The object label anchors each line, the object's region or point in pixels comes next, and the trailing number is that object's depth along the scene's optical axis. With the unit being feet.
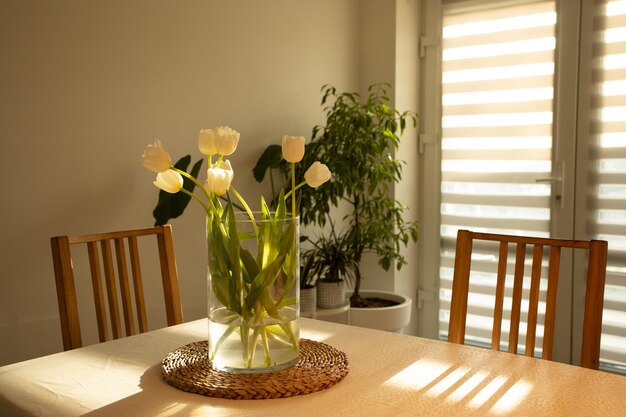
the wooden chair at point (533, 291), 5.70
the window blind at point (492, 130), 12.80
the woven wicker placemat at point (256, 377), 4.54
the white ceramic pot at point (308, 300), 11.21
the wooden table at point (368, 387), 4.31
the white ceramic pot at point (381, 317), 12.00
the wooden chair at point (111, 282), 6.14
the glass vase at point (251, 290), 4.72
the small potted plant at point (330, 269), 11.76
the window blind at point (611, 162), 11.77
